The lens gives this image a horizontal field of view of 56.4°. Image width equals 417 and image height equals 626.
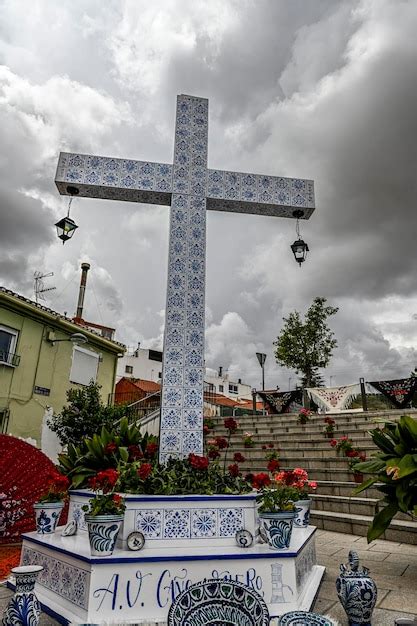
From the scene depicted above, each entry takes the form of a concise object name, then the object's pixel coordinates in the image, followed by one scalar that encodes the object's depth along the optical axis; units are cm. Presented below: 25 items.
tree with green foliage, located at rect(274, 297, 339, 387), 1973
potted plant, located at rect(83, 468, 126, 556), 265
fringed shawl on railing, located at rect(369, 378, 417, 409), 1035
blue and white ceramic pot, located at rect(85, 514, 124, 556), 265
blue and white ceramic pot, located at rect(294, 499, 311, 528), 395
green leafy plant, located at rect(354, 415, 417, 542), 341
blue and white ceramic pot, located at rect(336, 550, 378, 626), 243
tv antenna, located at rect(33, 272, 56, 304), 1571
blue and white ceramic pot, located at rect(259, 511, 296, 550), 287
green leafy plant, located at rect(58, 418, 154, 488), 394
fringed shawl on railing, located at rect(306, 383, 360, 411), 1210
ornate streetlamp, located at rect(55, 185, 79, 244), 499
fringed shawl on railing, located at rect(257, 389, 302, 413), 1281
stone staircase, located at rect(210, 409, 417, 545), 577
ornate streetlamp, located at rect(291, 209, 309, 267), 523
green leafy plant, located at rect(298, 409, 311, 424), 1002
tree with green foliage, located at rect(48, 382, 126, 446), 1028
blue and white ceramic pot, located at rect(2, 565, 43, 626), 215
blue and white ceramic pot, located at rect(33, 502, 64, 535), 342
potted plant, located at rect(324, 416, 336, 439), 857
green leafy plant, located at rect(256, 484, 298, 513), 298
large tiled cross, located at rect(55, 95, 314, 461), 418
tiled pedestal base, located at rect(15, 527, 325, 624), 253
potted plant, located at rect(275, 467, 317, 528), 345
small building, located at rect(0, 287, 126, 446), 1062
